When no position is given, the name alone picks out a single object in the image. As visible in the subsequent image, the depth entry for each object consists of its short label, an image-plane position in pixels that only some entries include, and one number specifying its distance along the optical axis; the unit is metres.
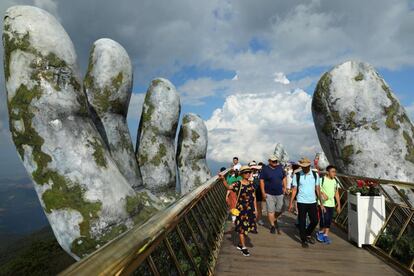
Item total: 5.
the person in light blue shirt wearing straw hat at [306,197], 7.34
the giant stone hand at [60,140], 9.77
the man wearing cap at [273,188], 8.54
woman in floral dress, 6.66
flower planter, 7.12
